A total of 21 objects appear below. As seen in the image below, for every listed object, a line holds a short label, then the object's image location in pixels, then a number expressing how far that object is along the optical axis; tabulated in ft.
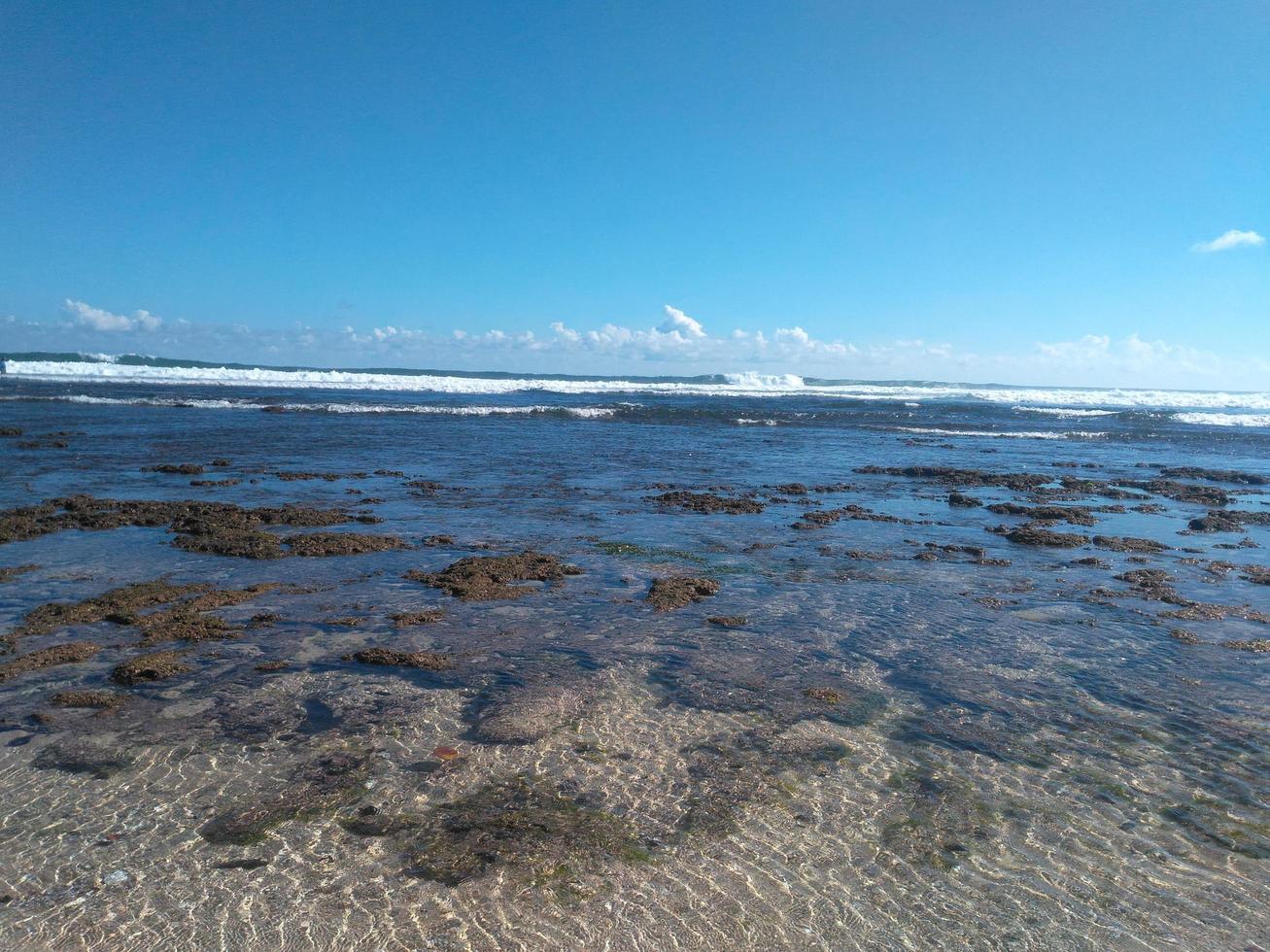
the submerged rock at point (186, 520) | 36.40
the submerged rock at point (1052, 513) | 50.21
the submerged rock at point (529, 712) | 19.20
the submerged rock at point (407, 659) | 23.18
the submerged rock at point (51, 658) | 21.50
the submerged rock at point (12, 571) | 30.04
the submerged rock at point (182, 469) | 57.65
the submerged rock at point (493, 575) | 30.76
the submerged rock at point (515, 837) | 14.20
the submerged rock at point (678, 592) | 30.09
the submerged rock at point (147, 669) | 21.36
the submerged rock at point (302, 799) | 14.97
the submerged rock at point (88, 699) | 19.74
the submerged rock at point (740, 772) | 16.03
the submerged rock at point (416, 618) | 26.84
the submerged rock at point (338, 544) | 36.09
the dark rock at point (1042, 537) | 42.96
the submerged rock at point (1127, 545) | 42.32
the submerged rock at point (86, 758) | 16.88
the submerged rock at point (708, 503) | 50.31
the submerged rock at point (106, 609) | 25.20
